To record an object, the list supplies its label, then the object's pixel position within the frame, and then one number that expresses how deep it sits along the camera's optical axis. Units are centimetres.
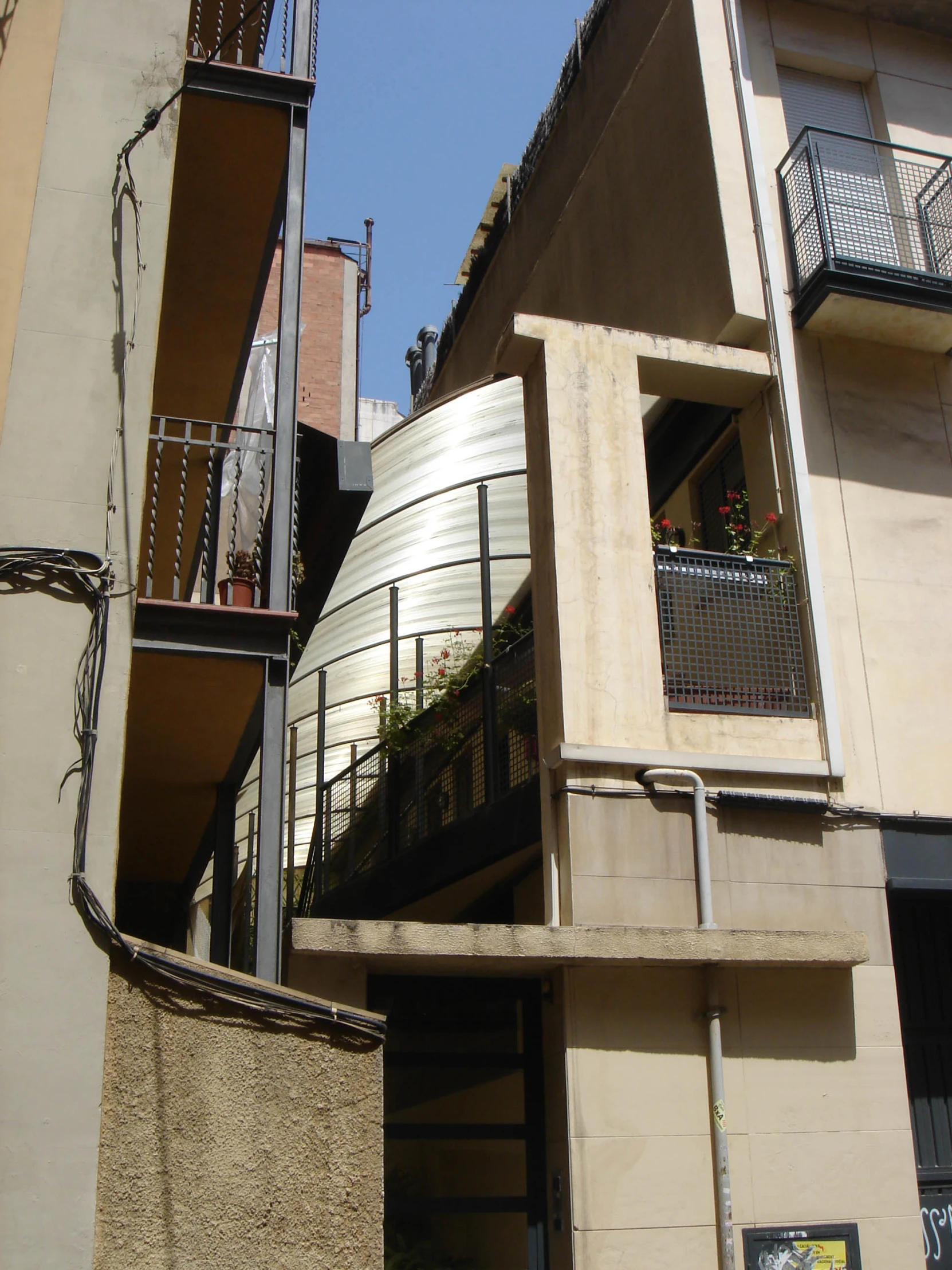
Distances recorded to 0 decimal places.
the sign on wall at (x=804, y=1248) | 733
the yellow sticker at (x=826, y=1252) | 740
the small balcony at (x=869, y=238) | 994
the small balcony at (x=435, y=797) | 962
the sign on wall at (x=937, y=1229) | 857
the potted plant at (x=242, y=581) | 747
